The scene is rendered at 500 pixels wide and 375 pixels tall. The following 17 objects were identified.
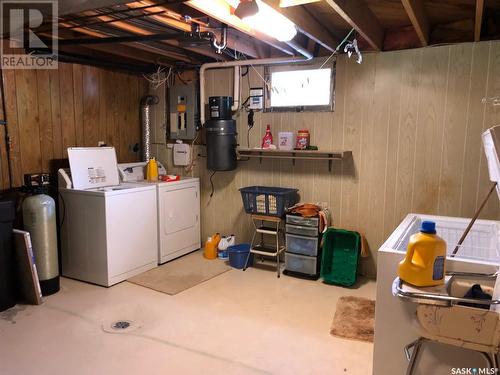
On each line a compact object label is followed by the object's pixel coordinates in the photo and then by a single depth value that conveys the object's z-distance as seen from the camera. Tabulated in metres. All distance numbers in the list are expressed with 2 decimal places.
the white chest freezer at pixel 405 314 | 1.85
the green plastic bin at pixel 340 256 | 3.82
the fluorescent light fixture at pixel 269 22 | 2.41
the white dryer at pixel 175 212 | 4.35
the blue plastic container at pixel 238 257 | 4.28
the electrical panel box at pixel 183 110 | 4.81
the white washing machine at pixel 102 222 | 3.72
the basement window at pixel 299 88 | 4.05
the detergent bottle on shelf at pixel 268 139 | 4.33
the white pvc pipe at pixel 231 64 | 4.09
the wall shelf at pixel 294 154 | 3.97
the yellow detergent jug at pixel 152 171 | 4.66
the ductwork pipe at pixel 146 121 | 5.05
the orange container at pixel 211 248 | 4.57
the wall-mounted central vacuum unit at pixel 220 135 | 4.37
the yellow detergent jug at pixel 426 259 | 1.62
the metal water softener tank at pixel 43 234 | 3.43
